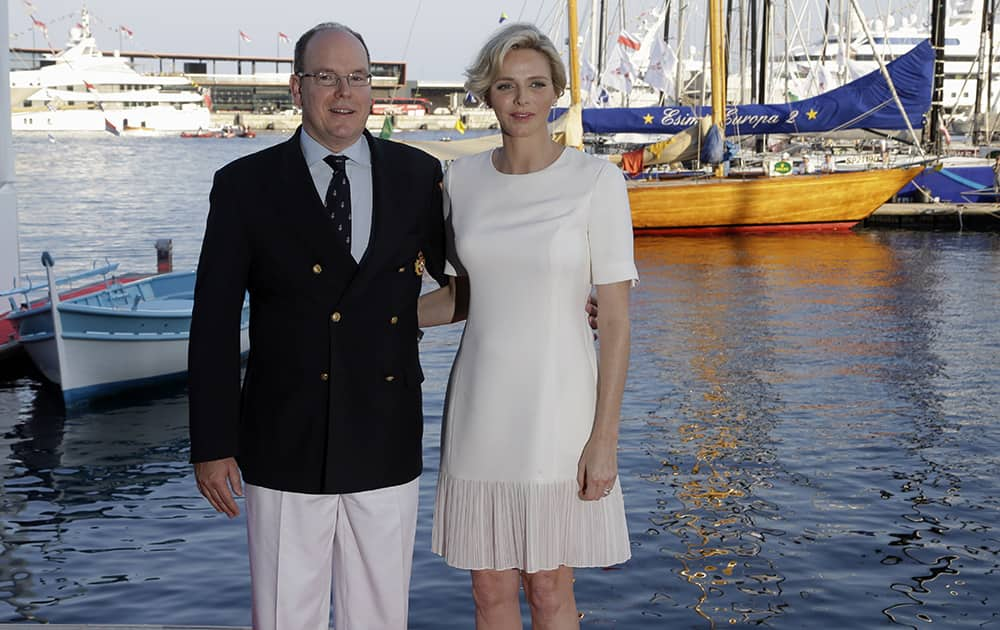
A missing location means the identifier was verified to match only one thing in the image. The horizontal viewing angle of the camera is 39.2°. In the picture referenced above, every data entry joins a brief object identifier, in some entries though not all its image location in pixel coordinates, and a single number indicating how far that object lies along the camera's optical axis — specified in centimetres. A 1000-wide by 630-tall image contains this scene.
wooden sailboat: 3353
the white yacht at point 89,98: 14200
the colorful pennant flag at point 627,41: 4500
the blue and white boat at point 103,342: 1514
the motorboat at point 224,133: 14450
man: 373
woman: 378
